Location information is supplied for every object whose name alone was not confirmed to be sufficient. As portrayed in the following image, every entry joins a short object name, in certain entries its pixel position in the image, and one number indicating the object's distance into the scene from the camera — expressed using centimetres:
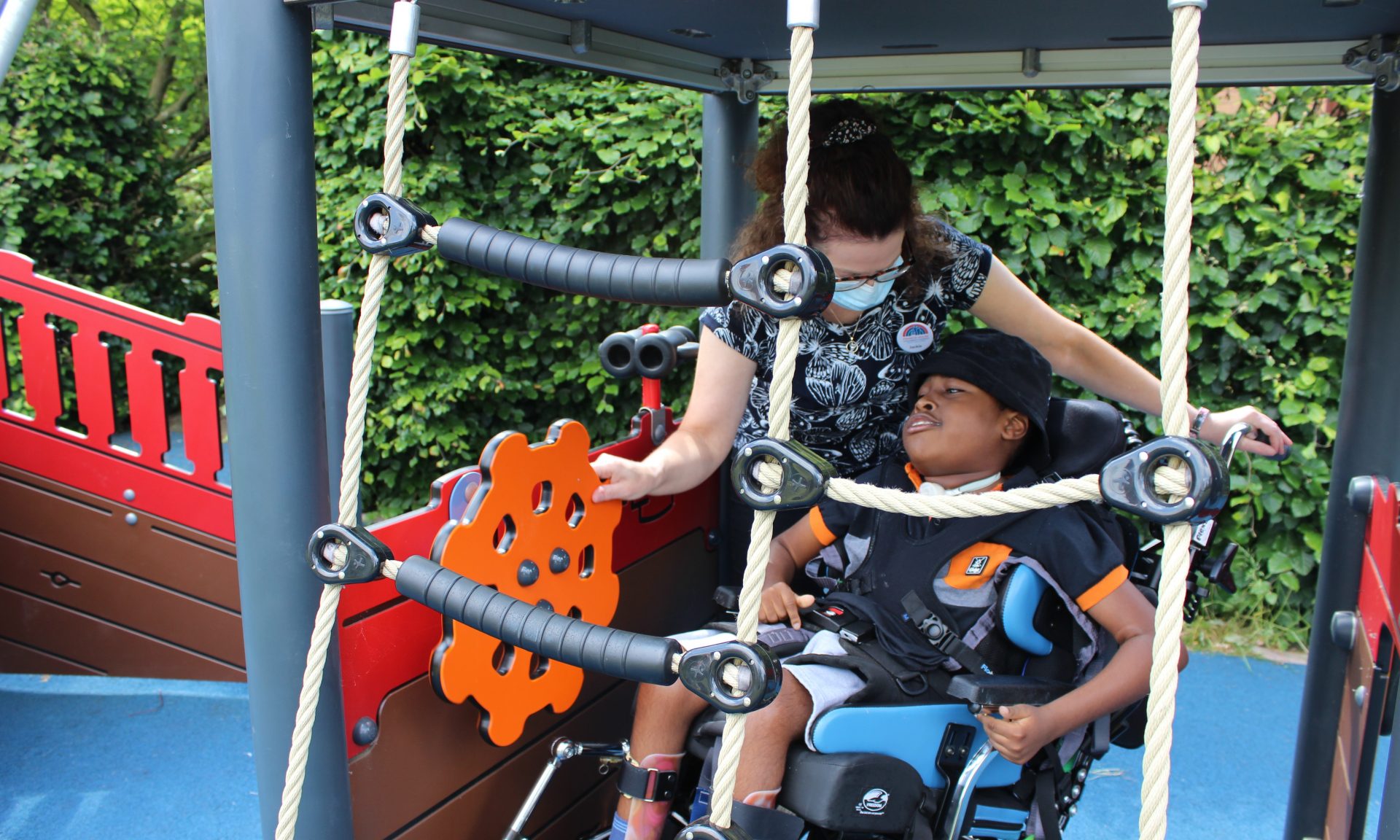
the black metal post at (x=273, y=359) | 132
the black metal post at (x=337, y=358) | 219
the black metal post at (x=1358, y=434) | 210
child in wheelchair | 167
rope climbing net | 90
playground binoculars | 239
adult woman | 189
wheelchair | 161
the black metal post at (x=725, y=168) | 274
